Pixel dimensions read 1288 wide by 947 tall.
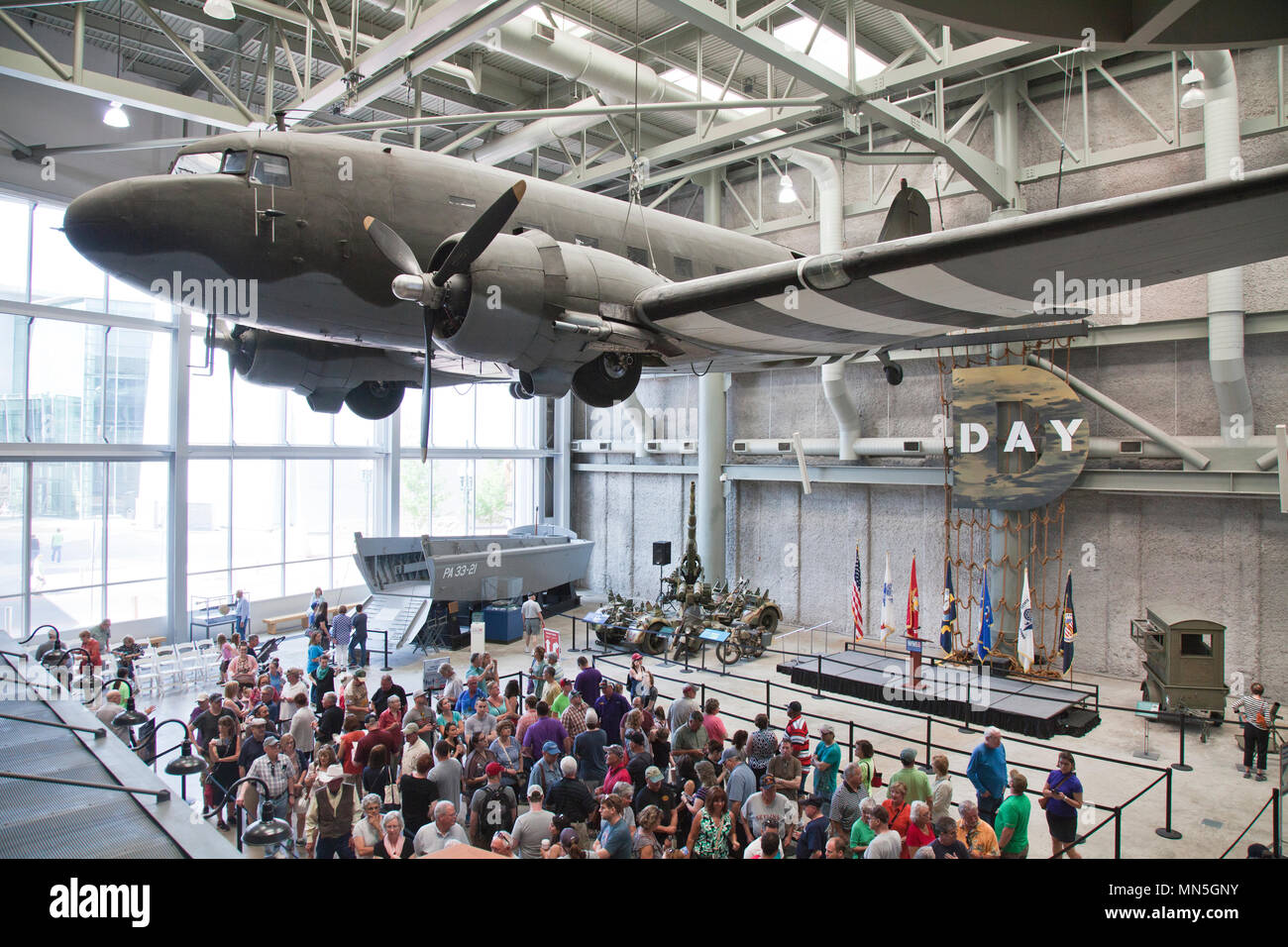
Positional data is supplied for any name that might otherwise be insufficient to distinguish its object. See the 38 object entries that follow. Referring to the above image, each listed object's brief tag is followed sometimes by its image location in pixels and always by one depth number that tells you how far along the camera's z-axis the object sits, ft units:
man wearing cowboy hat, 21.70
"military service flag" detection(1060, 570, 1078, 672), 48.03
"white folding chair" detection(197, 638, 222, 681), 50.29
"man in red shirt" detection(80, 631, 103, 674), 40.88
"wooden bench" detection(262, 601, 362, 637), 65.46
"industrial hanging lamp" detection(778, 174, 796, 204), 52.75
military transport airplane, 22.34
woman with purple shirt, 24.02
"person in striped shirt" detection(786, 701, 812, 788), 27.73
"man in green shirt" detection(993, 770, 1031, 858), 22.07
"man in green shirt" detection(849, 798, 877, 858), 20.04
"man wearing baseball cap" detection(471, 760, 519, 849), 22.08
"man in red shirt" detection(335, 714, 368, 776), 26.48
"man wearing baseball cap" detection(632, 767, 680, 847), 21.85
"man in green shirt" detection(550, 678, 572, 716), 31.81
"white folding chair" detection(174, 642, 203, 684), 49.16
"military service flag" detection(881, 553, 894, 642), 53.79
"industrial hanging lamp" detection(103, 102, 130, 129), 43.06
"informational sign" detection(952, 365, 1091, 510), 51.06
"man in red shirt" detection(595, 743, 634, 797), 23.31
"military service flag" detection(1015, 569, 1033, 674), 48.26
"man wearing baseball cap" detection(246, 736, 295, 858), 23.99
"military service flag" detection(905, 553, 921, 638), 51.34
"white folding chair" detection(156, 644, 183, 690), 47.85
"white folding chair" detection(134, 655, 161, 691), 46.75
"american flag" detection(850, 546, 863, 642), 54.24
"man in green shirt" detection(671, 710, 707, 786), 27.14
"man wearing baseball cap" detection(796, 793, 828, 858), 20.30
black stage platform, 40.19
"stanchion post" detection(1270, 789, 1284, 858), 19.42
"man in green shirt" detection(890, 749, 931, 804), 23.81
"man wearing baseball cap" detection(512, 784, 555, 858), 19.56
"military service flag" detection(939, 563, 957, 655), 50.57
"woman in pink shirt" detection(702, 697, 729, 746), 27.58
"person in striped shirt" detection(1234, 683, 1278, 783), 34.53
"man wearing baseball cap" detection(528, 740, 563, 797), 23.36
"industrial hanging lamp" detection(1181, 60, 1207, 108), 36.81
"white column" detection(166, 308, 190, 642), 60.13
